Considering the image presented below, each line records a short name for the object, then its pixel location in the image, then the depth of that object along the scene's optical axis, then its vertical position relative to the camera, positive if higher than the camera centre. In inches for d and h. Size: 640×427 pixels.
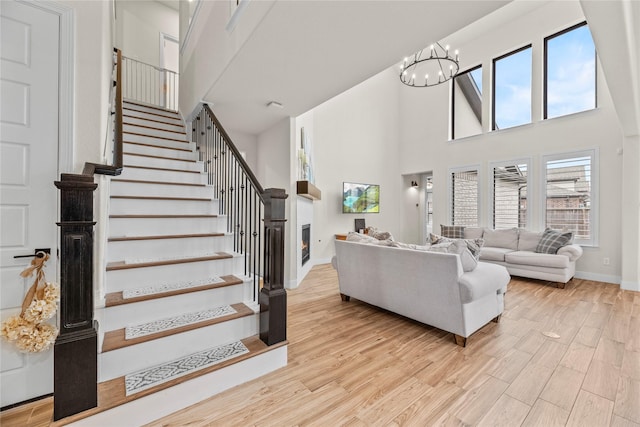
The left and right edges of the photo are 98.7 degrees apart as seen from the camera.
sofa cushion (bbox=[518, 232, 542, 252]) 201.9 -19.4
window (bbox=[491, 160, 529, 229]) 230.2 +17.7
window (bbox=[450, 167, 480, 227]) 264.1 +17.1
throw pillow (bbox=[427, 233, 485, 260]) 112.1 -13.1
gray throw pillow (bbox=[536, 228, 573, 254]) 184.4 -18.5
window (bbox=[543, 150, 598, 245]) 196.5 +15.5
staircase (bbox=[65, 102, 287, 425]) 63.7 -28.0
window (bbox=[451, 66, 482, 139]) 276.4 +112.7
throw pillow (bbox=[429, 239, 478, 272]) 101.5 -14.3
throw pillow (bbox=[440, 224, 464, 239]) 247.1 -16.0
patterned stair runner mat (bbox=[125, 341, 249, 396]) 63.3 -39.3
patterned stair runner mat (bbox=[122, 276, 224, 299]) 80.4 -23.7
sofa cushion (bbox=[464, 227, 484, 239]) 238.1 -16.1
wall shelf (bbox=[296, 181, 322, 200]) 164.2 +14.9
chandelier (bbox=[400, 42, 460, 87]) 288.7 +161.5
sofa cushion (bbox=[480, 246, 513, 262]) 203.0 -29.9
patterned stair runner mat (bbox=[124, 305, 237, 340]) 72.0 -31.3
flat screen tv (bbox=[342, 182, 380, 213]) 268.8 +15.9
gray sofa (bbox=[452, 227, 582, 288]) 172.4 -27.9
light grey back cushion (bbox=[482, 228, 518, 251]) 215.2 -19.4
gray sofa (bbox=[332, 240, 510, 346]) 94.7 -28.0
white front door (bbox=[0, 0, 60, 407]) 63.1 +11.5
